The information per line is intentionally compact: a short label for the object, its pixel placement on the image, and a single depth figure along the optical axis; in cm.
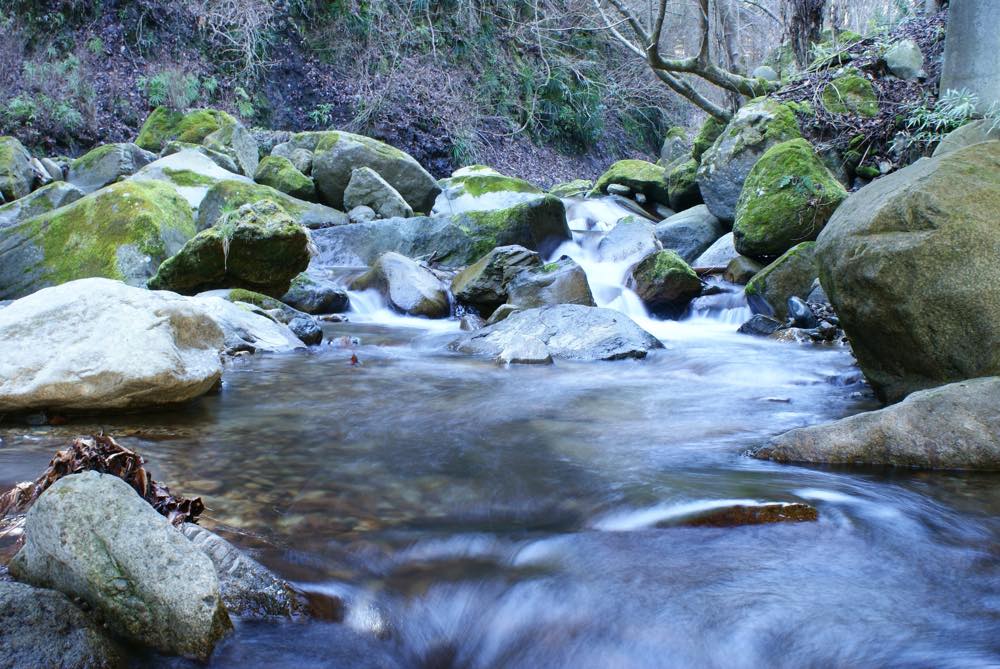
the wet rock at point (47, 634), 164
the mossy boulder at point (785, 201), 838
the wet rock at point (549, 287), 776
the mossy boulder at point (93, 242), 783
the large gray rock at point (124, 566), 180
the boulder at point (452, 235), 1043
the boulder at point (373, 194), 1303
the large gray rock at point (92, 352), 372
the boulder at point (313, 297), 861
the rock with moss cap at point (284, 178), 1326
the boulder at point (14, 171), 1199
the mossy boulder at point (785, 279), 781
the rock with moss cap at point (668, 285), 853
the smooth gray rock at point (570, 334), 636
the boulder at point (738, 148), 1059
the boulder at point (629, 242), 1021
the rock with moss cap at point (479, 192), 1343
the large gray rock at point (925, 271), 354
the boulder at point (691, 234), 1098
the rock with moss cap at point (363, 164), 1349
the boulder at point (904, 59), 1111
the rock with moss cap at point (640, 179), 1526
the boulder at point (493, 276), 818
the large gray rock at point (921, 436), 310
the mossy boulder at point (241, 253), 721
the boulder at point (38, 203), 1021
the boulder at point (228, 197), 1054
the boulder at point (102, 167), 1275
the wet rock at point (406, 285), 858
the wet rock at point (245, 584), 204
